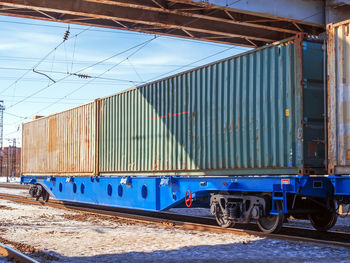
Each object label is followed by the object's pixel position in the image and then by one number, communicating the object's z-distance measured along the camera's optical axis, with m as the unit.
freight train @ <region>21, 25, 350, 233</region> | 9.28
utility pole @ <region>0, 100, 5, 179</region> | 67.59
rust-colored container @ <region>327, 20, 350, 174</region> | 8.71
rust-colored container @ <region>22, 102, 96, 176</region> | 17.78
